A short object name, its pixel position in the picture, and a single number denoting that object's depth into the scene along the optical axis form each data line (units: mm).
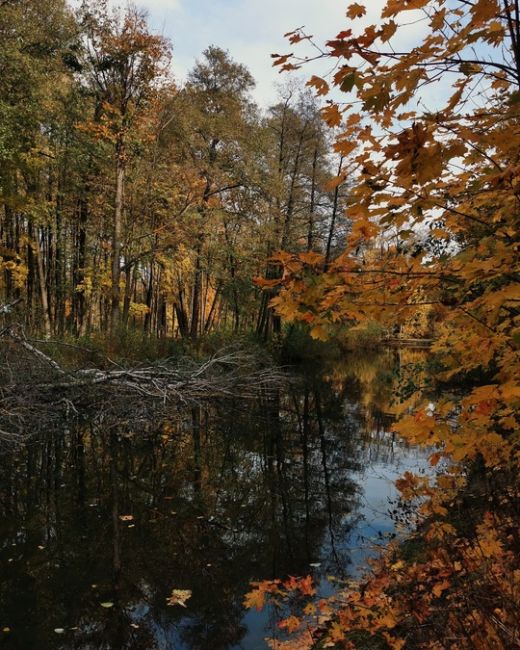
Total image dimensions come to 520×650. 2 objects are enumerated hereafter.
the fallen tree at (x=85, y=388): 9203
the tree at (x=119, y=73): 15141
